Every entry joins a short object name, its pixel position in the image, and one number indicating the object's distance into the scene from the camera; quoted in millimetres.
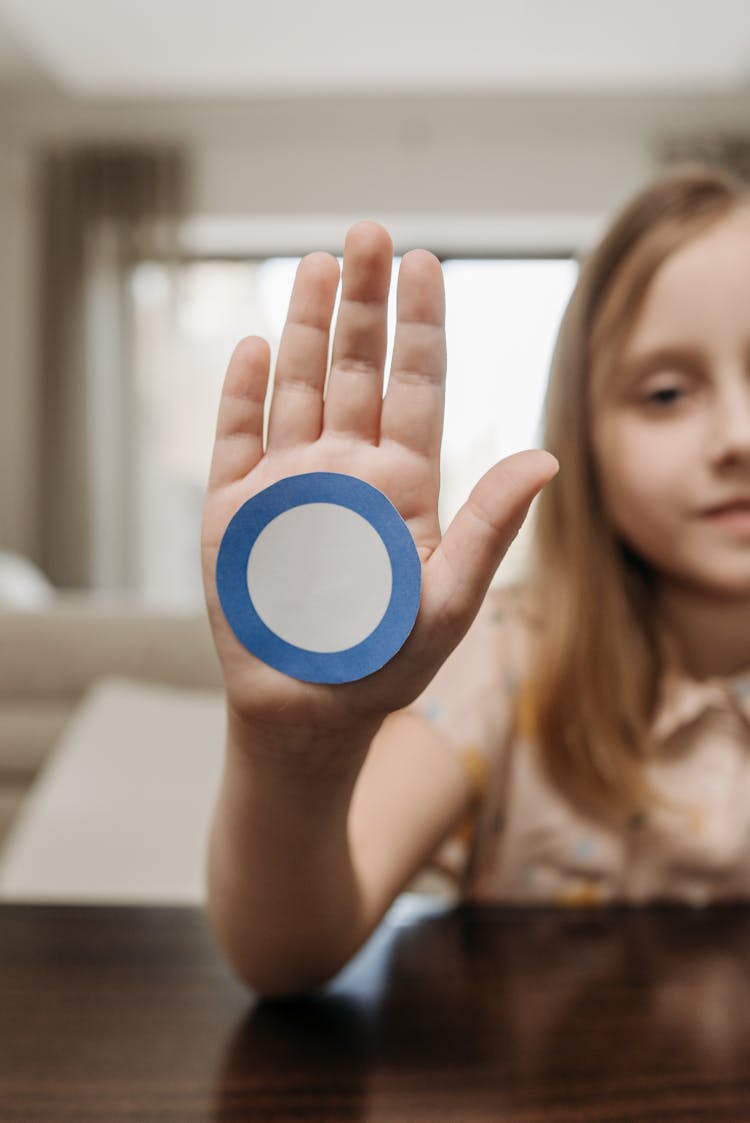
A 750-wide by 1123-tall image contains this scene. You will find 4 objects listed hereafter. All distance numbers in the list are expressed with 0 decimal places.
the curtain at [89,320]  4707
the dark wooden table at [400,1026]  393
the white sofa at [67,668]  1806
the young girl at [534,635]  393
